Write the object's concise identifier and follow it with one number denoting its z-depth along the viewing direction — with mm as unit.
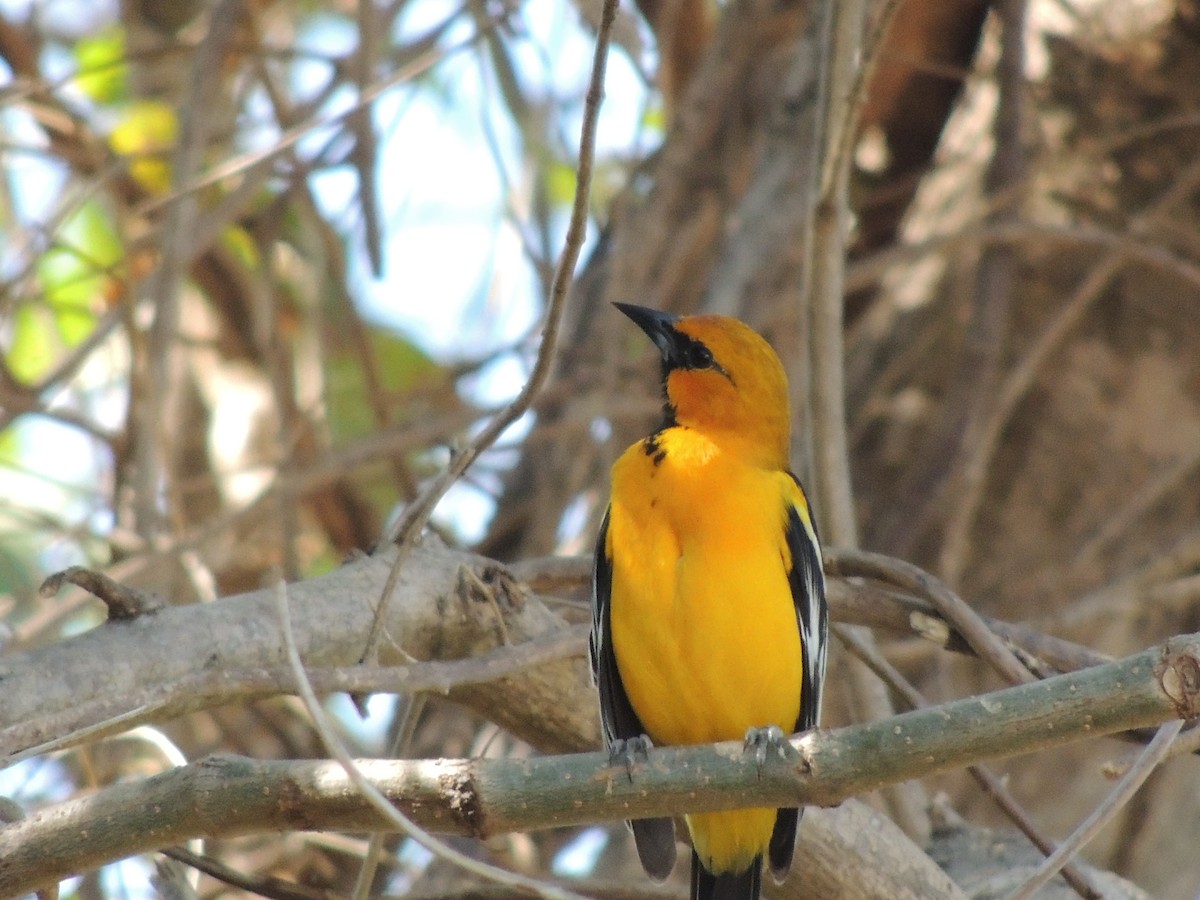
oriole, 7254
